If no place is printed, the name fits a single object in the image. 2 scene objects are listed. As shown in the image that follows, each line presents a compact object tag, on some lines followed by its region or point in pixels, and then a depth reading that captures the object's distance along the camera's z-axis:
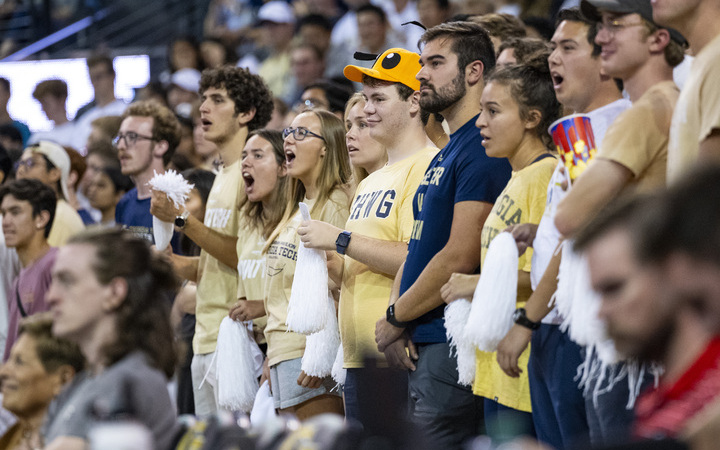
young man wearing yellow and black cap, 8.46
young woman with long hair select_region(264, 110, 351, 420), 9.47
